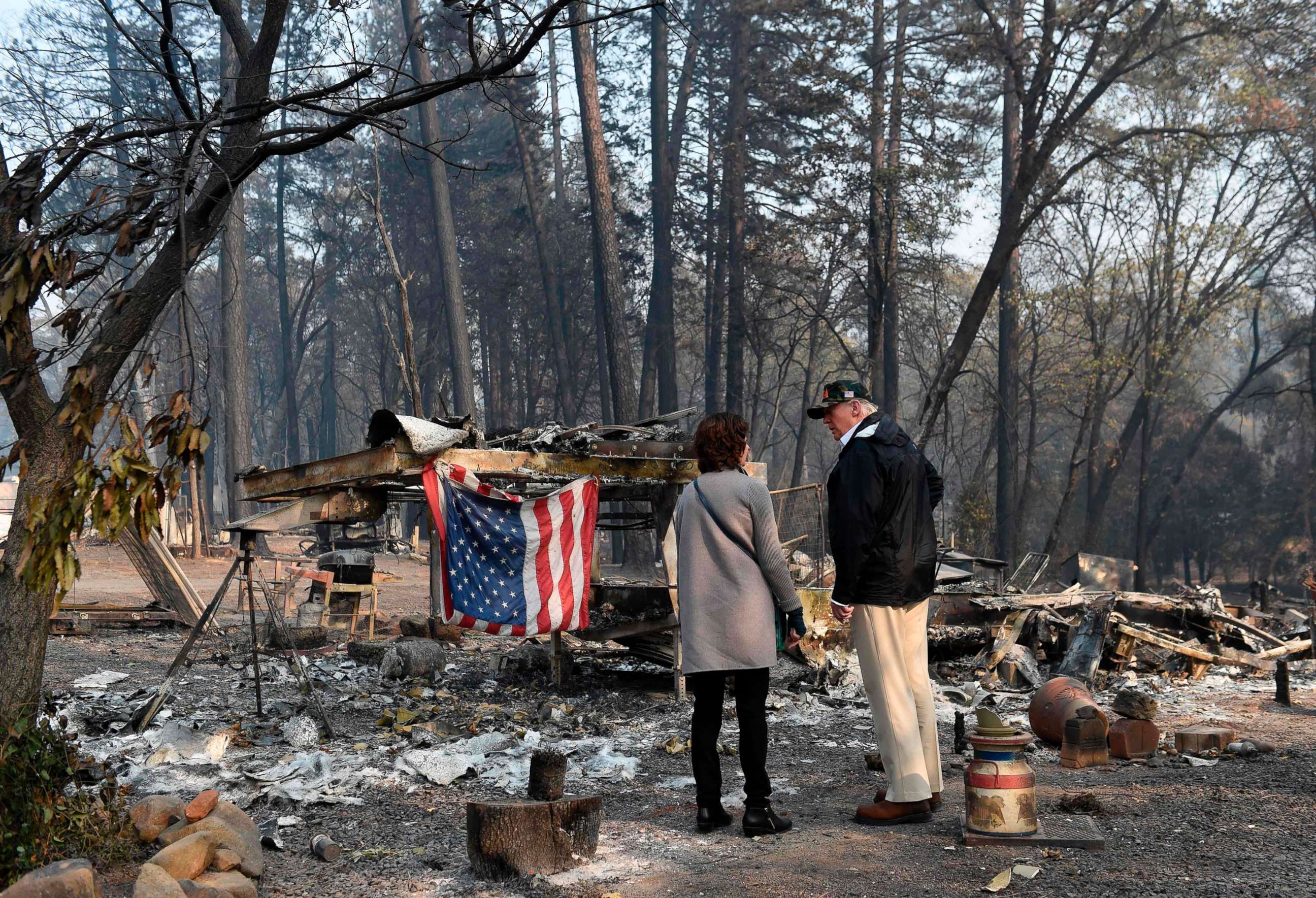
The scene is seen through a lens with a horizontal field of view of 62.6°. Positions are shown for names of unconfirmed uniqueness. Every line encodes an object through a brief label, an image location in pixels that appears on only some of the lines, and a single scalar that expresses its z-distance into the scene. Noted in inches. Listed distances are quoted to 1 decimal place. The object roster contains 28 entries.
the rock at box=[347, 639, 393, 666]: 457.1
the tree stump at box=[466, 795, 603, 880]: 190.4
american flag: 333.1
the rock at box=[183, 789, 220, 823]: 198.8
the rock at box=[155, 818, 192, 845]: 196.4
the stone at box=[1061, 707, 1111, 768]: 270.7
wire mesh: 496.1
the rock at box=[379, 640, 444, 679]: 426.0
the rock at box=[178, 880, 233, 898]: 169.8
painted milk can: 186.1
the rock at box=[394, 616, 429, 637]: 549.3
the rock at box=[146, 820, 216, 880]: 177.3
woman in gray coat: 198.8
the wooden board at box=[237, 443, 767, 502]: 323.6
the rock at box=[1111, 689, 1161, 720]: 299.4
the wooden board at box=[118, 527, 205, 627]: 570.7
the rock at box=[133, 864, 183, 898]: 162.4
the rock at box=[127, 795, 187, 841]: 201.6
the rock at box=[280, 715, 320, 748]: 310.3
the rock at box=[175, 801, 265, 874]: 191.6
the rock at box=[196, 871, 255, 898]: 177.3
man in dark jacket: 200.1
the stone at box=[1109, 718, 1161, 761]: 279.4
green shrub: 180.1
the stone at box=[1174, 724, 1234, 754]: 280.7
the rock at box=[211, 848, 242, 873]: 185.8
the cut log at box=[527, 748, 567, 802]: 203.2
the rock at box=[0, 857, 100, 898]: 157.8
